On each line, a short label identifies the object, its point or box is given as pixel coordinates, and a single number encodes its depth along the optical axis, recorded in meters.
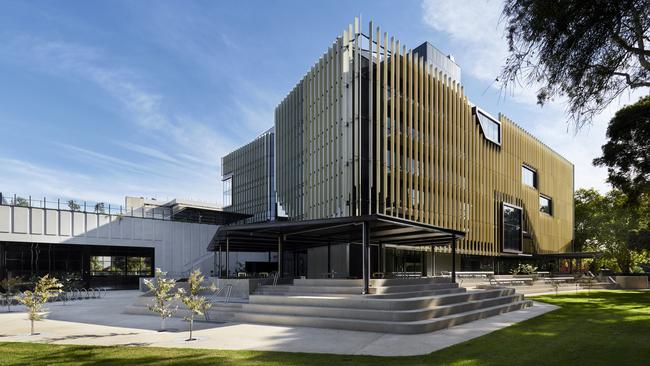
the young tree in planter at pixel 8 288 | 23.33
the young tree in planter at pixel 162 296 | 14.33
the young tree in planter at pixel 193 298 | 13.72
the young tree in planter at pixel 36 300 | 14.27
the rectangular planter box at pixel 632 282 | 43.91
